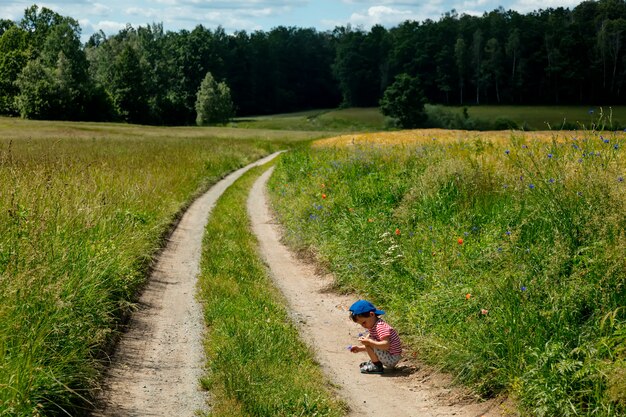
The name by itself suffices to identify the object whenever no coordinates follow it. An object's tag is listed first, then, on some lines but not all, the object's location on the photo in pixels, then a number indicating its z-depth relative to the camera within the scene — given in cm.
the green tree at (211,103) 10638
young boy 905
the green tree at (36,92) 8475
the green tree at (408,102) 9041
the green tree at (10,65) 9169
